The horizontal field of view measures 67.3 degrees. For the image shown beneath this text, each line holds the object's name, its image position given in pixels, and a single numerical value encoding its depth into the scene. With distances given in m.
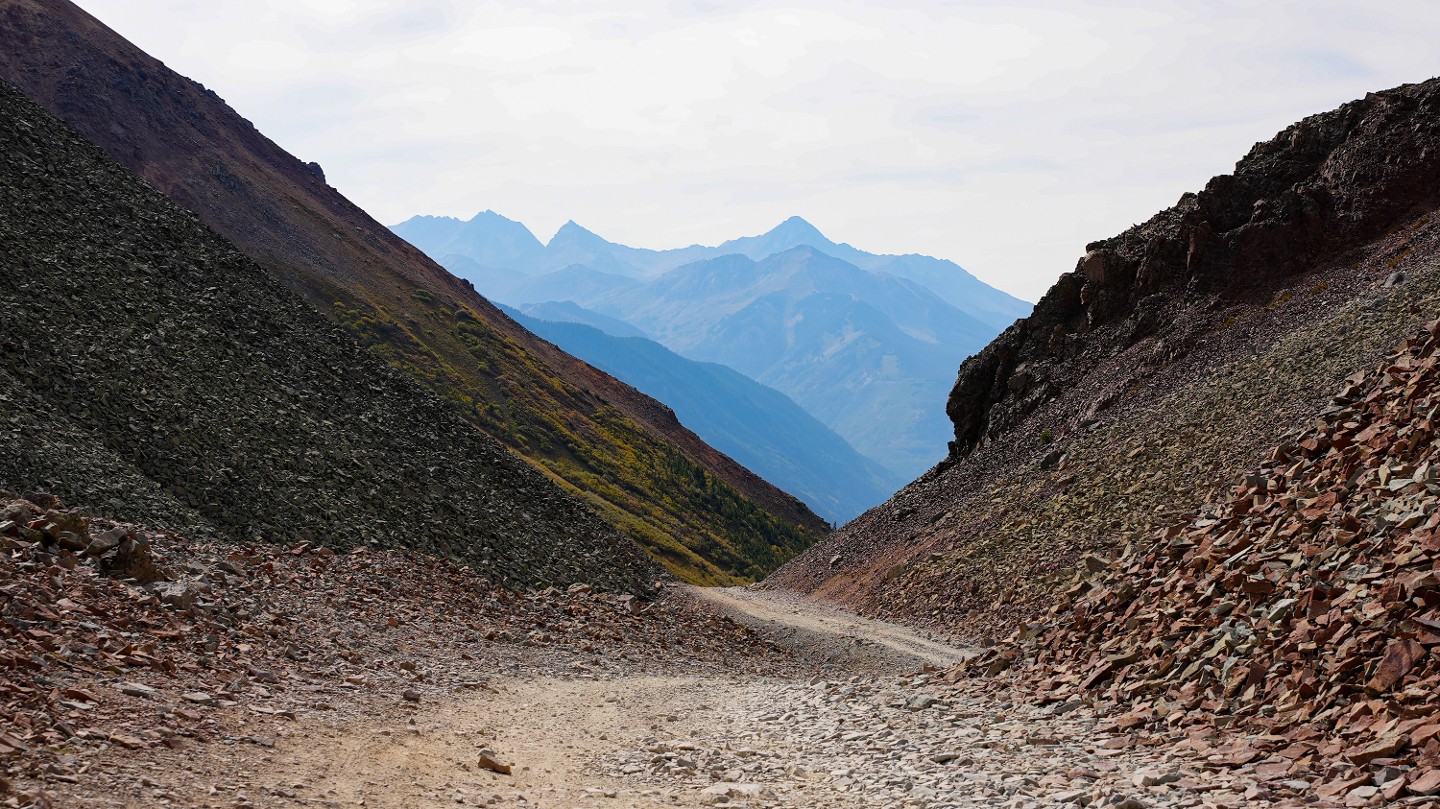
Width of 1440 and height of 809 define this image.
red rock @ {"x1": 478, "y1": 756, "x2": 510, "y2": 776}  15.33
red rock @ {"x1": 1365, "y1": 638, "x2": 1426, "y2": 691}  12.62
